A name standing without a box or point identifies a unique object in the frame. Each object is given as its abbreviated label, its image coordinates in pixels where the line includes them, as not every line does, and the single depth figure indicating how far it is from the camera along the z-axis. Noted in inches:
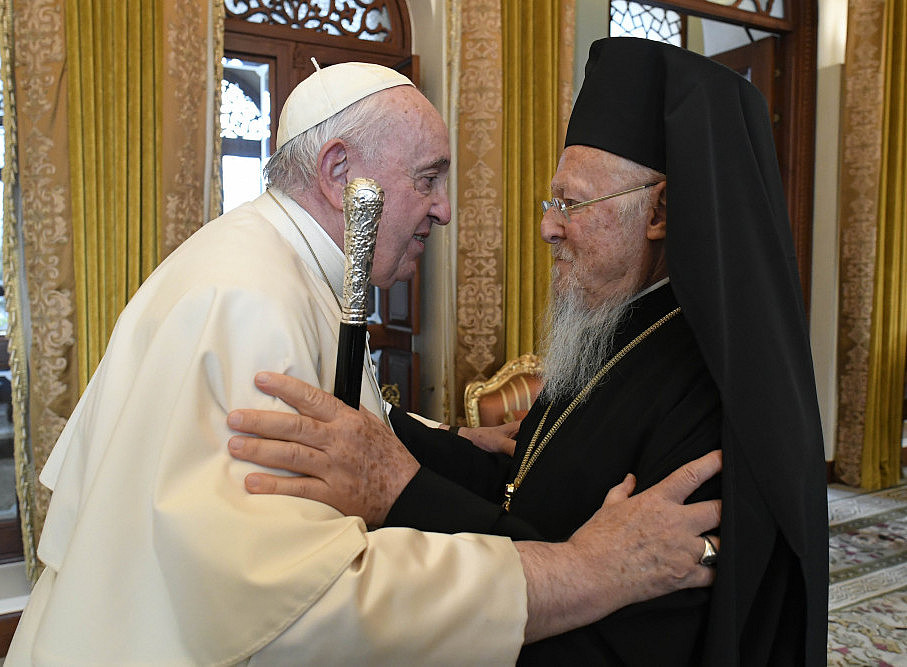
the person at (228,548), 42.5
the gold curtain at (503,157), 173.2
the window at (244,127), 170.1
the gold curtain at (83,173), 133.3
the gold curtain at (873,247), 236.1
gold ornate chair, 151.9
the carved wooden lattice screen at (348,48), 170.7
